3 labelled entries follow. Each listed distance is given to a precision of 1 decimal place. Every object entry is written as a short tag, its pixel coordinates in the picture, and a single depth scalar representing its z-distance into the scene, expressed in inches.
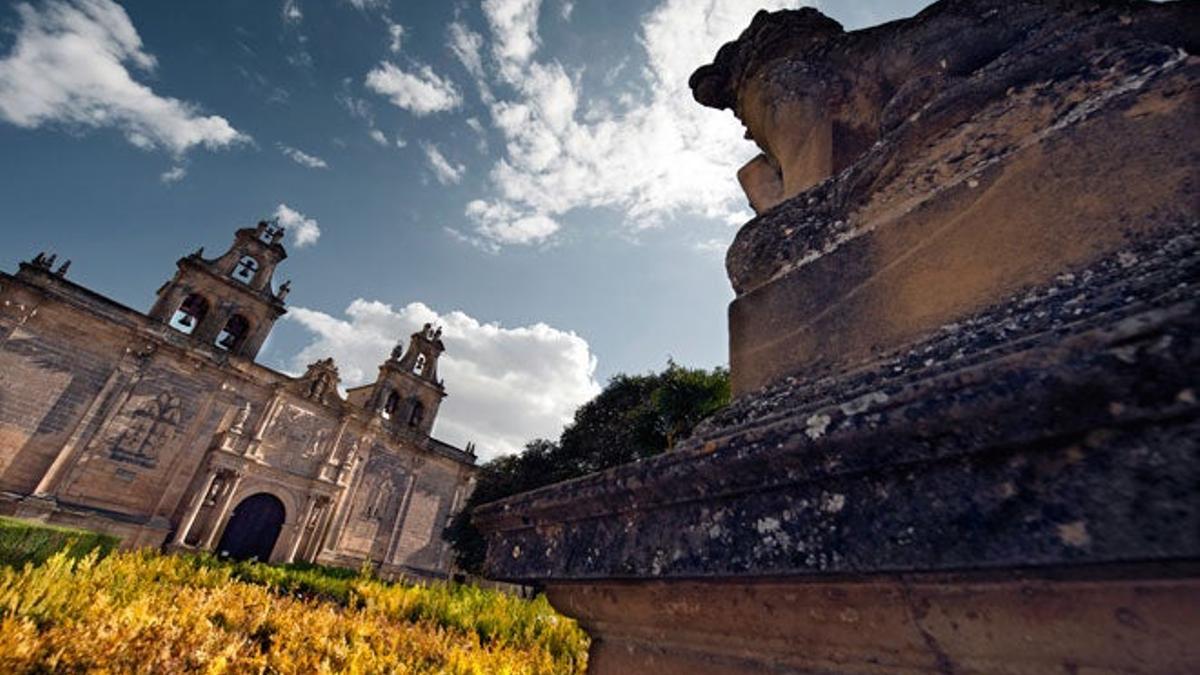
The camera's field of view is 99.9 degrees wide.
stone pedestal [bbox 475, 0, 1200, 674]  26.7
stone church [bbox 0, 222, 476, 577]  643.5
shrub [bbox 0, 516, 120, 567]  422.9
